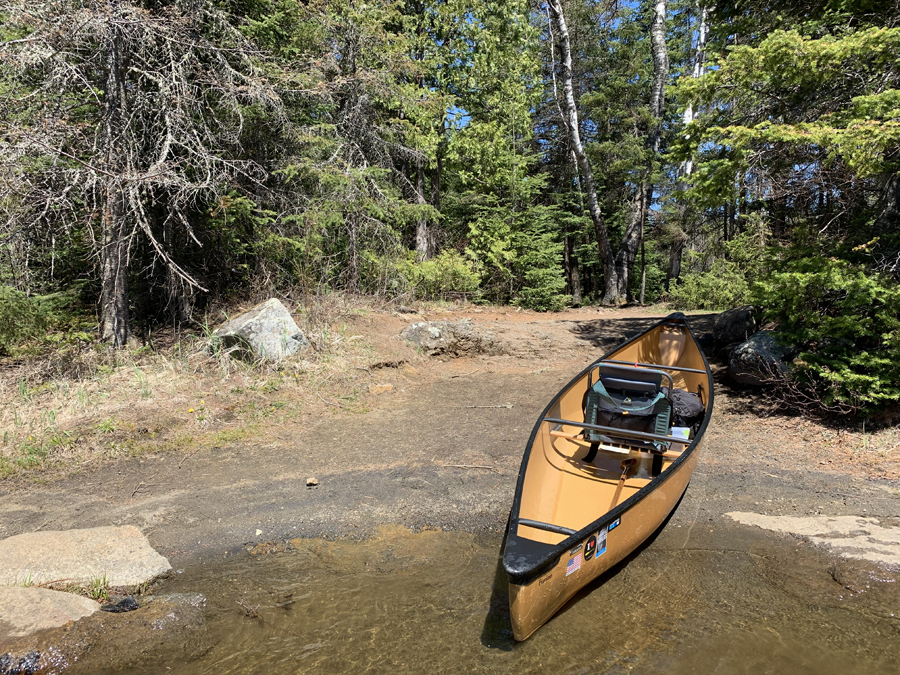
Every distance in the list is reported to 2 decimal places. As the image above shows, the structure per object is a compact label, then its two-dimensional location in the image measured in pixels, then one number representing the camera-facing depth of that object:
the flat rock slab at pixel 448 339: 11.05
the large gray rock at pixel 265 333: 8.77
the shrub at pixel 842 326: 6.05
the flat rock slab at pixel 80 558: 4.13
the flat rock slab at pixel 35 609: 3.48
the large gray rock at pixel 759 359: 7.63
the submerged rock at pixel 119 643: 3.35
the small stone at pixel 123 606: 3.82
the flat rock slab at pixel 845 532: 4.41
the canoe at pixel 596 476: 3.40
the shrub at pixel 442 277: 14.59
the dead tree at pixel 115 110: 7.34
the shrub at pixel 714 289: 13.60
